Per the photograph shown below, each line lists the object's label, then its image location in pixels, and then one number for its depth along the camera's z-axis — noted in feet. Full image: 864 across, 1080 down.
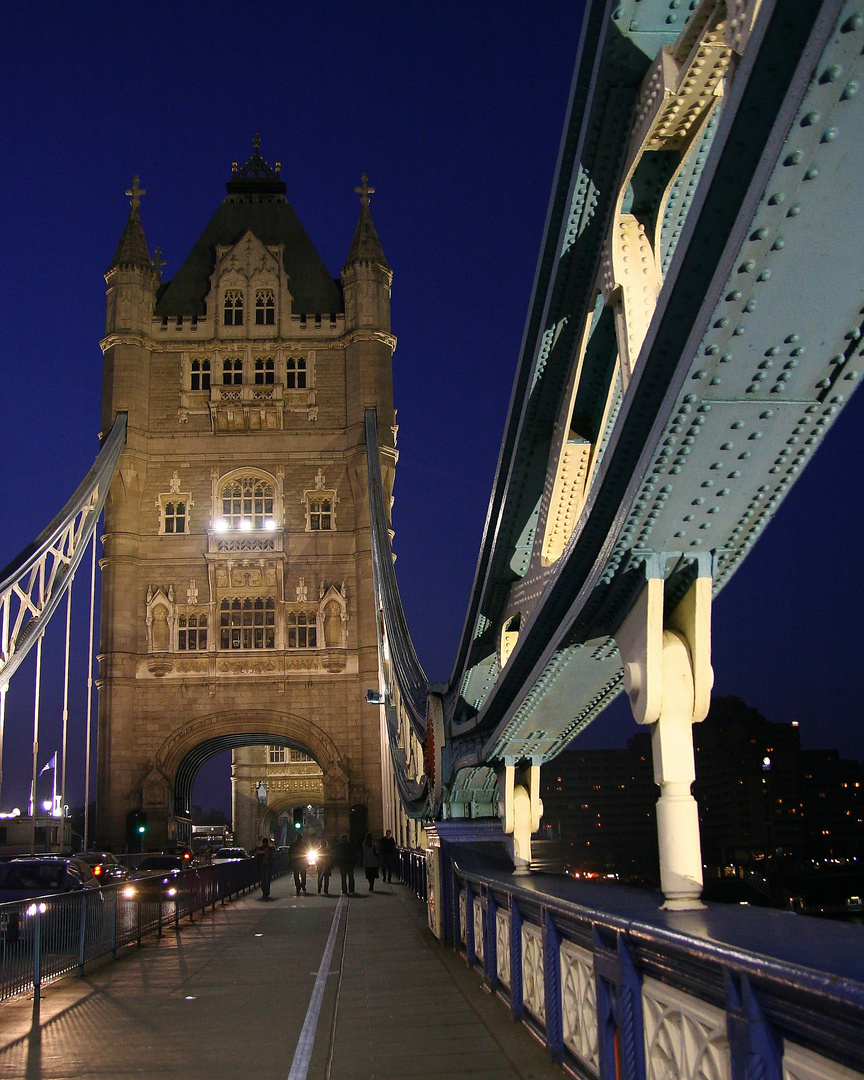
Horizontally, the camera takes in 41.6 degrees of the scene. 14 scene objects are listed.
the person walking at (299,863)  75.10
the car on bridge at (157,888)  40.37
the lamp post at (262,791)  175.52
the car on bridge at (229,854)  120.78
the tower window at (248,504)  134.41
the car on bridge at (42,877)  44.93
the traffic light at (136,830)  121.19
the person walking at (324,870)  74.49
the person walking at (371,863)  76.74
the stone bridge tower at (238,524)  126.72
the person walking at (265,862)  71.62
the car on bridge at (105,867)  64.34
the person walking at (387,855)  89.92
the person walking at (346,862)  70.90
